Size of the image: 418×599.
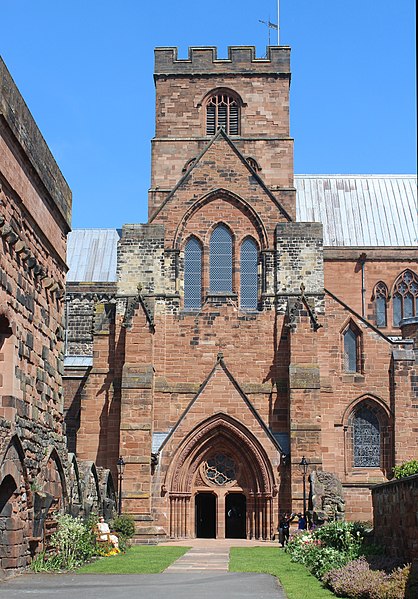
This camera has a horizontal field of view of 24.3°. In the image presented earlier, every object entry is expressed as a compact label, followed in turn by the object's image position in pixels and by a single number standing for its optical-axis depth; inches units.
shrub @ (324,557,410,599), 607.5
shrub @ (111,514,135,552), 1197.1
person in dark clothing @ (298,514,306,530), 1339.8
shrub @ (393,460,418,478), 1393.6
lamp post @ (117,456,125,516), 1416.1
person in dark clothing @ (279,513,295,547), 1280.8
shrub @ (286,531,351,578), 852.0
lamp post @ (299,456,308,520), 1408.7
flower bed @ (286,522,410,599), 624.5
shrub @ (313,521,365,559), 918.4
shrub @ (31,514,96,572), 771.4
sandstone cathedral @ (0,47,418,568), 1465.3
